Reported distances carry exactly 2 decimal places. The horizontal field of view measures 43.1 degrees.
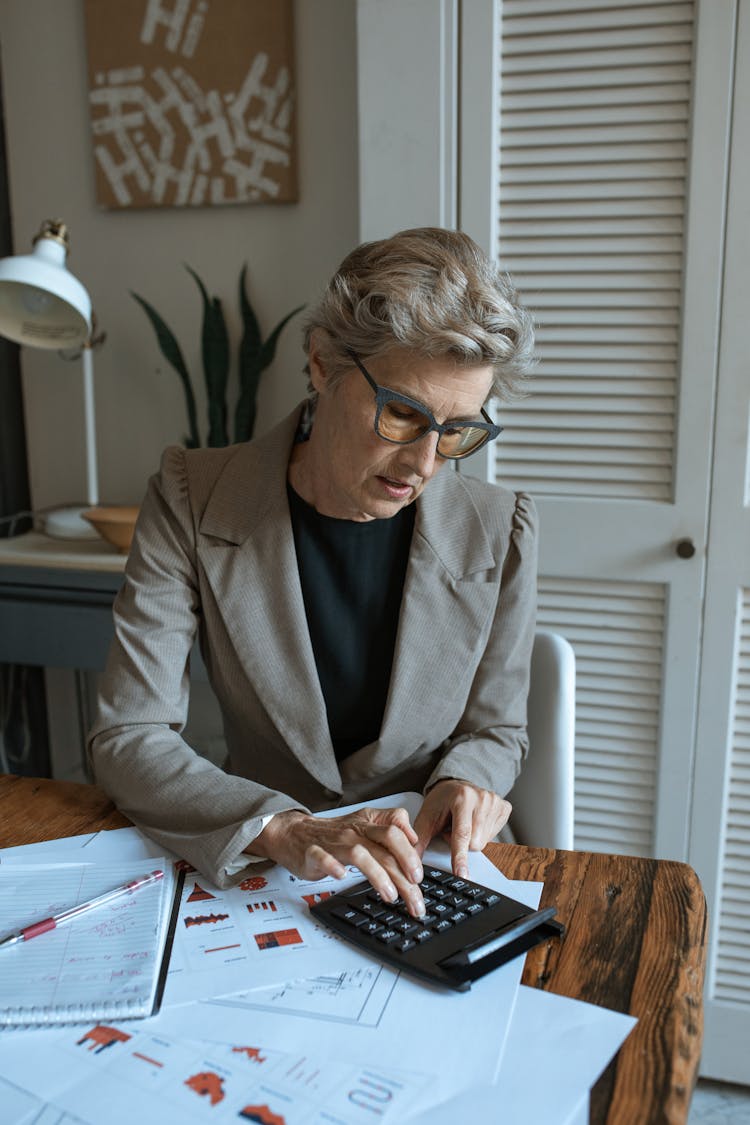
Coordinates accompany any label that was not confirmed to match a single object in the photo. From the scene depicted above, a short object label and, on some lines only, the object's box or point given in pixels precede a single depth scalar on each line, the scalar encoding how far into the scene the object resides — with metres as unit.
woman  1.15
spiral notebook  0.77
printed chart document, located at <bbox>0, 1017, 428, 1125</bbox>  0.66
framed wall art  2.32
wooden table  0.70
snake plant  2.40
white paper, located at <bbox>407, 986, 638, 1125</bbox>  0.66
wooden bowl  2.25
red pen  0.87
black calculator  0.82
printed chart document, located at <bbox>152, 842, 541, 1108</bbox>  0.71
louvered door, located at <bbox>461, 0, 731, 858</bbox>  1.79
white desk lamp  2.07
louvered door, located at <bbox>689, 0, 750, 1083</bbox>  1.78
